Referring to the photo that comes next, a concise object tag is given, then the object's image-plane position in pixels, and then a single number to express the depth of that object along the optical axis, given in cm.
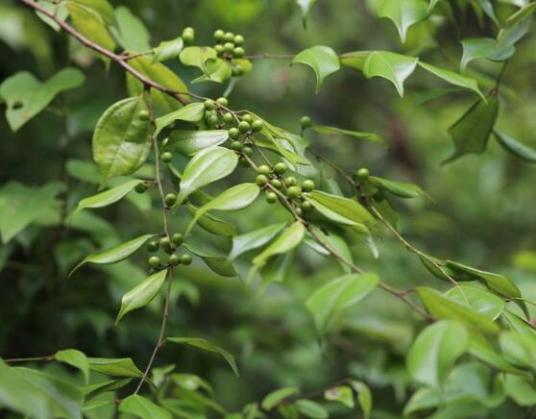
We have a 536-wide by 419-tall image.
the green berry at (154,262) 108
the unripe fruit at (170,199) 108
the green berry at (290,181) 105
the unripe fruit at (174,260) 107
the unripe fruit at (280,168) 106
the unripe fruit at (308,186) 106
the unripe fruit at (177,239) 107
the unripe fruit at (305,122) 115
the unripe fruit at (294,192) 105
